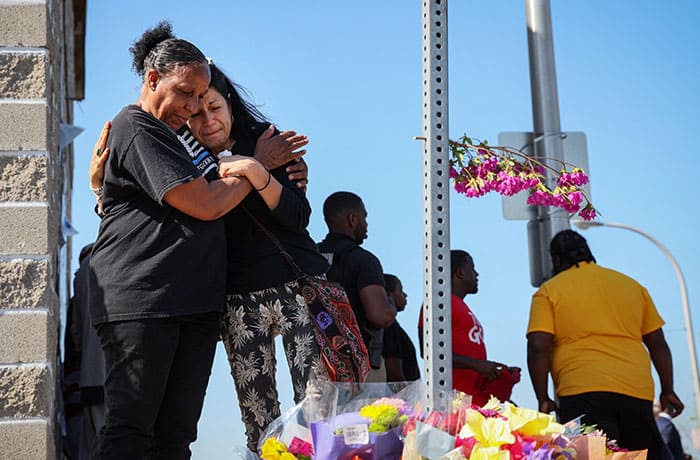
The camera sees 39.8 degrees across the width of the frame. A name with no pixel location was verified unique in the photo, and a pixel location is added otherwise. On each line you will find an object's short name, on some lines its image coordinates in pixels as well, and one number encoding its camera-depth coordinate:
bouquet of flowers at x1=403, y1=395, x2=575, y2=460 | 2.11
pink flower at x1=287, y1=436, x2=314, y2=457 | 2.26
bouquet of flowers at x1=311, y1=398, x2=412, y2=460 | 2.17
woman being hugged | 3.29
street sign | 6.41
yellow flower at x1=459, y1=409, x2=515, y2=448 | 2.12
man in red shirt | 5.39
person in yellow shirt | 5.25
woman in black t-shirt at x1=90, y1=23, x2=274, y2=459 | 3.04
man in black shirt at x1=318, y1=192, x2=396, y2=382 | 5.04
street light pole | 22.18
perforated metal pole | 2.45
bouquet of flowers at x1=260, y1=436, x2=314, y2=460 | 2.24
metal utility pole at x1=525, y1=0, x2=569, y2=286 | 6.32
